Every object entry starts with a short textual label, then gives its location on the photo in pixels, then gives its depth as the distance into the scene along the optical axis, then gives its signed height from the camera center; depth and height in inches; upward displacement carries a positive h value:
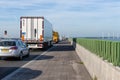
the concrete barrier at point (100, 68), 193.7 -39.1
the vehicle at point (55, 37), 1714.2 -9.4
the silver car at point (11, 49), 512.1 -34.2
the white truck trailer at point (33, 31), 780.3 +19.6
